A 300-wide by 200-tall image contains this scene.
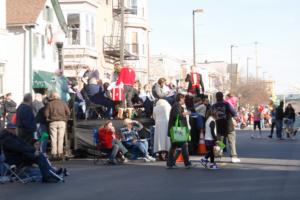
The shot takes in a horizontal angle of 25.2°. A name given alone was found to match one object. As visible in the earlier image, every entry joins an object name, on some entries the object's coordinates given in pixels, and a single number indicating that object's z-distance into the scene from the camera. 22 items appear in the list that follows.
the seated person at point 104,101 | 21.06
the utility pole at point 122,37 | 36.48
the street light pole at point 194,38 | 48.46
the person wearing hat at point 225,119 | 17.92
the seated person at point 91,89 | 21.00
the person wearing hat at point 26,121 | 17.84
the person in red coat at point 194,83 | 22.61
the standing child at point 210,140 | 16.64
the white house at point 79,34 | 44.22
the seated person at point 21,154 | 14.36
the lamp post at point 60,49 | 25.78
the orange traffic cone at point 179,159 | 18.59
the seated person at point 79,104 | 21.27
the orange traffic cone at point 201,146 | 20.97
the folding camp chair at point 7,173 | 14.57
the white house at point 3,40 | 32.28
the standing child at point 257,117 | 34.66
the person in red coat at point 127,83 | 21.19
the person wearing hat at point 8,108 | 21.15
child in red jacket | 18.56
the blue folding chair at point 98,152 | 18.92
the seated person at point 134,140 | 19.48
